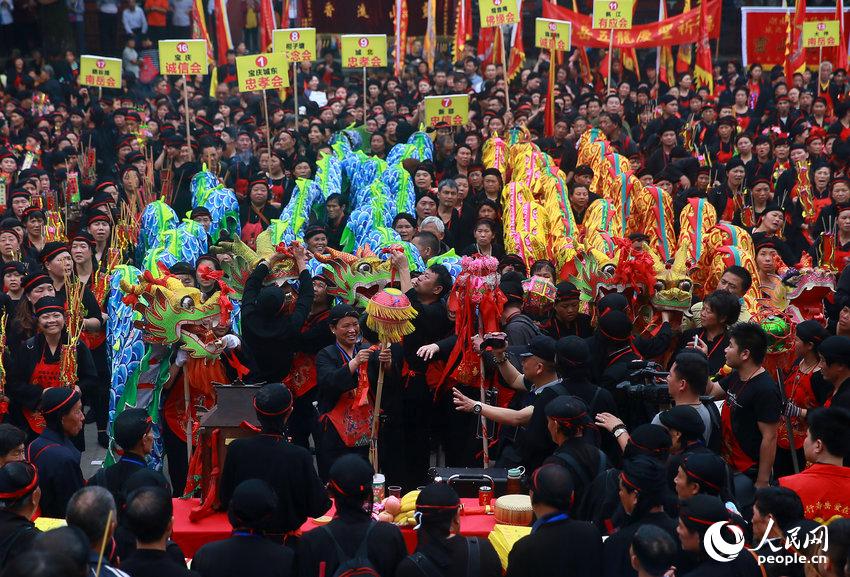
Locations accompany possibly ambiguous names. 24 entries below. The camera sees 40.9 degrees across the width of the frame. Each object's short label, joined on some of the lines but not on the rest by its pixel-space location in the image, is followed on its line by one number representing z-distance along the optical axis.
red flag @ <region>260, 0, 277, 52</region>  17.05
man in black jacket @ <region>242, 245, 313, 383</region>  7.03
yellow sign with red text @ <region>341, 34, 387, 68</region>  13.91
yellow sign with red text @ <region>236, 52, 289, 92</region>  12.67
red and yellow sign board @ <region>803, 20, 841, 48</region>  15.01
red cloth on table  5.07
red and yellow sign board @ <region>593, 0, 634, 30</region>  14.44
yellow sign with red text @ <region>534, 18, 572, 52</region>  14.25
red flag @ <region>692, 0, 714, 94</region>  16.88
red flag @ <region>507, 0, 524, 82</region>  17.55
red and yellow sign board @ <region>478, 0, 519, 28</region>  13.90
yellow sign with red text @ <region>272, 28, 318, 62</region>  13.41
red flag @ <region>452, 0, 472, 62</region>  18.70
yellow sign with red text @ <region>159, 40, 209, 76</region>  12.87
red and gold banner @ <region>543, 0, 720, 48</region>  16.88
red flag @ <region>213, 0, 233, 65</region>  18.06
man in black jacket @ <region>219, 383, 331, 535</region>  4.80
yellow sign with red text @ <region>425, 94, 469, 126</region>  12.38
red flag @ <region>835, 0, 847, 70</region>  16.28
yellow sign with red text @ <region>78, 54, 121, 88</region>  13.60
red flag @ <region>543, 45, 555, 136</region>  13.87
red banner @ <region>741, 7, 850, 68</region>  18.78
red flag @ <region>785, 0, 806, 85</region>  16.50
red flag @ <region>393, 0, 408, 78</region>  17.80
